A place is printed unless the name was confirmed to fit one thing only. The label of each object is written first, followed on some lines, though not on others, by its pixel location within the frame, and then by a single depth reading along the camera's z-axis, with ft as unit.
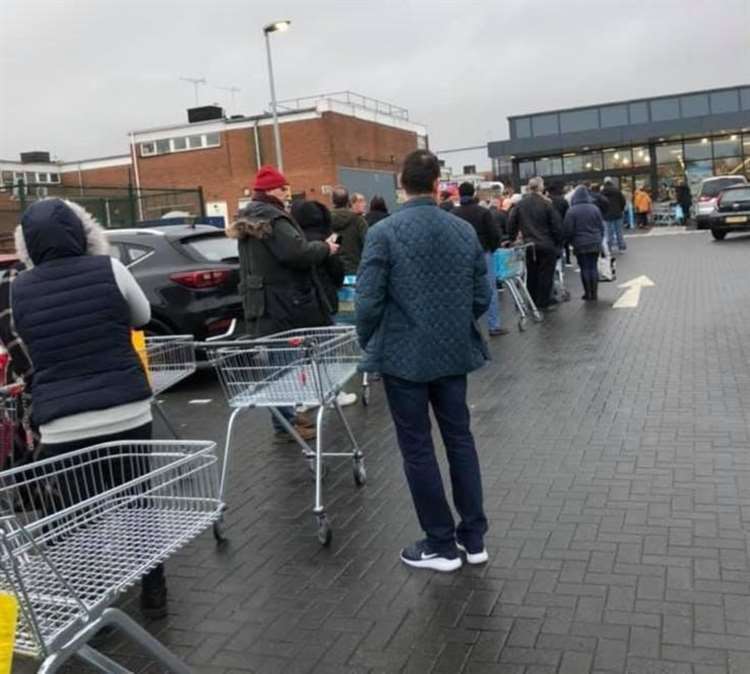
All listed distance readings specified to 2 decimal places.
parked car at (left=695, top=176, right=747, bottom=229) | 80.28
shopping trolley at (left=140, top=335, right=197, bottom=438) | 20.75
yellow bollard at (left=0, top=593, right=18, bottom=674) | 6.55
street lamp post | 86.00
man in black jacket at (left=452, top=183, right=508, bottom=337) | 34.60
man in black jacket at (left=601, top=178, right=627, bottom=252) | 63.52
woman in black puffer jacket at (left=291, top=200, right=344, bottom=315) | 23.08
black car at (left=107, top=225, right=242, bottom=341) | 28.96
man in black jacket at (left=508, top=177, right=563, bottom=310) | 40.11
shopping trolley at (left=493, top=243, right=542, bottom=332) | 36.45
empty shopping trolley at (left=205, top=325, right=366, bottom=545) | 16.03
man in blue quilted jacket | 13.15
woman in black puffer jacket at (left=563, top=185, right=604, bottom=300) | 42.27
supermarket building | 125.29
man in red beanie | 19.92
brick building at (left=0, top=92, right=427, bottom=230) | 153.69
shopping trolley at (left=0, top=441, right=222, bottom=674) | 8.12
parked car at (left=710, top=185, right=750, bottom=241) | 75.51
